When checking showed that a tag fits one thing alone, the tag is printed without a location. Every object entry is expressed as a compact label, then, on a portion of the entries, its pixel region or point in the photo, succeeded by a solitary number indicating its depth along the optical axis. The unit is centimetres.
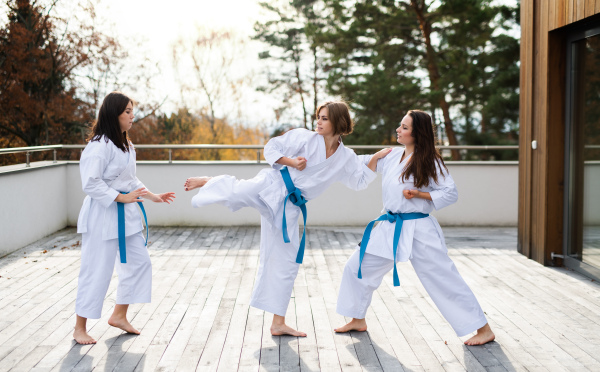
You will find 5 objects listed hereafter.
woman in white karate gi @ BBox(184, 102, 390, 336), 304
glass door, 438
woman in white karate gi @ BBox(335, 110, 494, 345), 295
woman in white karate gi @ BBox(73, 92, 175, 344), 296
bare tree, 1761
